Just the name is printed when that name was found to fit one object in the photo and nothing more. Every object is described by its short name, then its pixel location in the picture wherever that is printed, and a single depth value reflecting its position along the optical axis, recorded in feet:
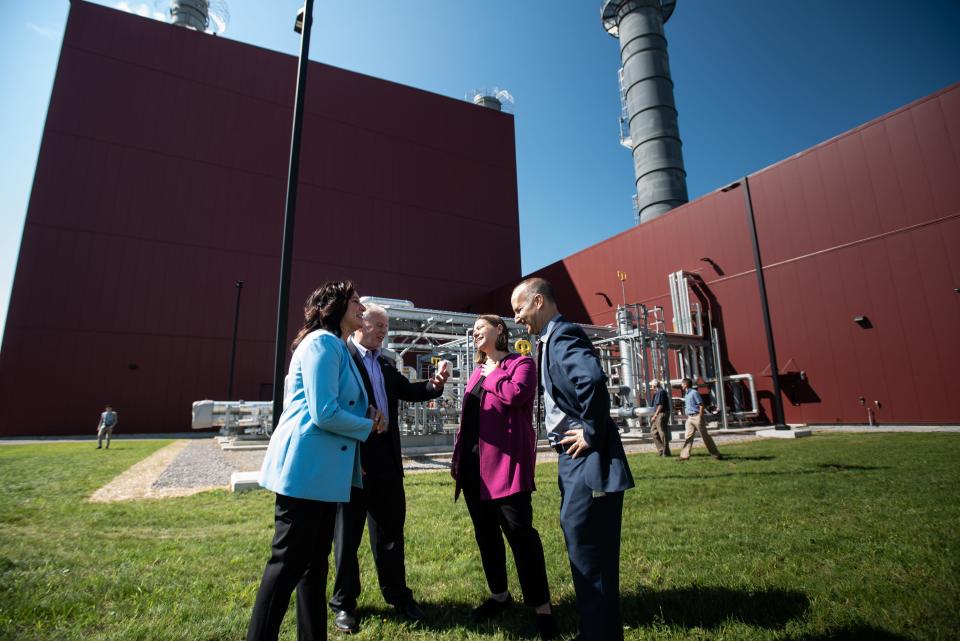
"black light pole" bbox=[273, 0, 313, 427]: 18.89
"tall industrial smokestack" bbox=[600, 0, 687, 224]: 102.32
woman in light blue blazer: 6.97
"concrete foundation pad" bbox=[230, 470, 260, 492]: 22.95
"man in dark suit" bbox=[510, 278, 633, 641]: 7.06
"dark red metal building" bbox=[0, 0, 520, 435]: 71.56
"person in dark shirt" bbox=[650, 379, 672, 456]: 33.32
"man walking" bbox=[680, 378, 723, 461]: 30.73
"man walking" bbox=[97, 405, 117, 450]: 48.93
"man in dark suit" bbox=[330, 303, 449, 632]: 9.48
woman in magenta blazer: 9.20
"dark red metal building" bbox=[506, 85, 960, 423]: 47.67
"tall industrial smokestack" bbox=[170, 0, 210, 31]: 113.60
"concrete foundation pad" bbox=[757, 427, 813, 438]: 43.92
